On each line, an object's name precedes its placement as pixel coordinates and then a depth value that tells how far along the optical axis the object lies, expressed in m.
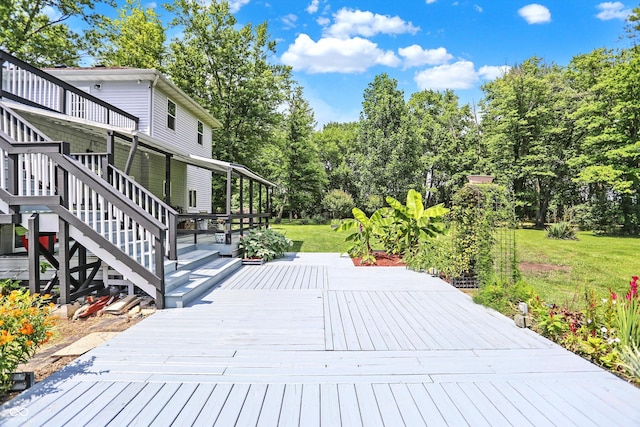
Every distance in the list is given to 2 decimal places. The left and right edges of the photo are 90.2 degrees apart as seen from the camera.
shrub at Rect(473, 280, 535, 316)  4.81
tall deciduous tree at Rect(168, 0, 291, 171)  21.33
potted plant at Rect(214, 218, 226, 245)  9.80
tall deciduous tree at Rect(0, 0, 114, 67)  15.49
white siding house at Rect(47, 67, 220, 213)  11.07
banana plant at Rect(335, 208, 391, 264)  9.79
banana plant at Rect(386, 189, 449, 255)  9.30
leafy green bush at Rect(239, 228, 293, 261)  9.76
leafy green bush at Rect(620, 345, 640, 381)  2.93
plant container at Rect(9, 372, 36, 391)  2.68
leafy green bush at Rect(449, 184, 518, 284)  5.97
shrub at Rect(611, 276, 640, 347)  3.19
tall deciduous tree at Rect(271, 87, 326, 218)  27.48
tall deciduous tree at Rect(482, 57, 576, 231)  22.51
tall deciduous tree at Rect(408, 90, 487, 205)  26.88
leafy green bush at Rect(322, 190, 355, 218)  27.98
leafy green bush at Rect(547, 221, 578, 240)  15.69
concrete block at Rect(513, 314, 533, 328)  4.32
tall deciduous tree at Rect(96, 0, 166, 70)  19.78
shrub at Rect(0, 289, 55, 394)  2.46
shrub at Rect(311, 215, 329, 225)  27.43
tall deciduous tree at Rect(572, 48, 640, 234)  18.06
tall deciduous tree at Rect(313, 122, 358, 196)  33.91
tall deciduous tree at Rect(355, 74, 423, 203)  24.05
